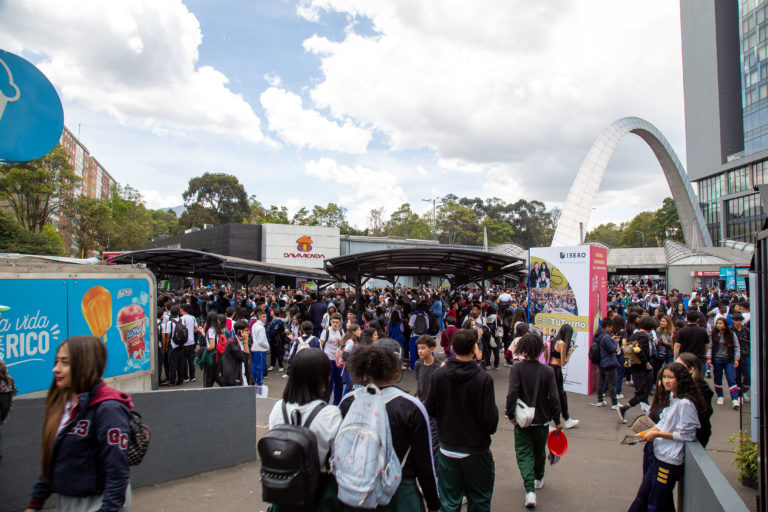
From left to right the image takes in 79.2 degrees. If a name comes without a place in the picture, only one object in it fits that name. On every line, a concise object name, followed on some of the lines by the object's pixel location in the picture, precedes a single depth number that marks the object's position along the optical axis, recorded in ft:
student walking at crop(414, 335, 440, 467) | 15.64
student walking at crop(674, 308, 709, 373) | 24.06
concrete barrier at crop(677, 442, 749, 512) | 8.27
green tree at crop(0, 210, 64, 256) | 106.93
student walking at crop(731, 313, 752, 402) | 24.79
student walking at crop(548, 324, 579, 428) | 18.95
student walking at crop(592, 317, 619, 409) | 25.84
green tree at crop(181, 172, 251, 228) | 227.40
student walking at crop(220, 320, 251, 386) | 23.00
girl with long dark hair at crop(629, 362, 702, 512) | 11.73
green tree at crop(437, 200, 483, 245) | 236.02
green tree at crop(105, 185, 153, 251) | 186.27
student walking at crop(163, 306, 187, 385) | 30.83
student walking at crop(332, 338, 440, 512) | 7.32
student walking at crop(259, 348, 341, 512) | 7.05
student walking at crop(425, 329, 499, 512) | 10.89
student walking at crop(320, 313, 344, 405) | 24.90
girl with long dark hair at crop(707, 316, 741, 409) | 25.93
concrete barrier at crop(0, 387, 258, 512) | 13.29
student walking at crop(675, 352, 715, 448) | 11.89
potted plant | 15.30
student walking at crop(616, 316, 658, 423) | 23.63
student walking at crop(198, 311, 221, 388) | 24.12
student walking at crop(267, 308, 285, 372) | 37.91
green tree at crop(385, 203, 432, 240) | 229.66
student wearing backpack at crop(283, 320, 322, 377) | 23.65
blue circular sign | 15.70
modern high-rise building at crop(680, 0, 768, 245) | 162.31
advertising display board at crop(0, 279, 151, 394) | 17.34
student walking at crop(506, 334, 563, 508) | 14.02
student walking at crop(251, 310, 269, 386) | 29.22
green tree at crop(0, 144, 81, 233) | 115.14
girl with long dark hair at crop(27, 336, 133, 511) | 7.27
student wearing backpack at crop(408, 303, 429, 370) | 33.17
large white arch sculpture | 142.02
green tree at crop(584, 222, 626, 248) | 324.60
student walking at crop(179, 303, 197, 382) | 31.53
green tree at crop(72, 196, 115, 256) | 137.80
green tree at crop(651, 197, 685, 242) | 231.50
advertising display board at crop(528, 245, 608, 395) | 29.66
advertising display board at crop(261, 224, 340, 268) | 128.77
